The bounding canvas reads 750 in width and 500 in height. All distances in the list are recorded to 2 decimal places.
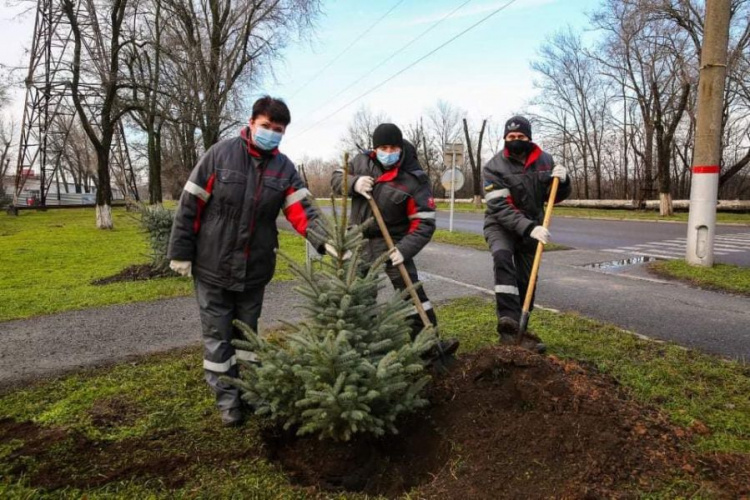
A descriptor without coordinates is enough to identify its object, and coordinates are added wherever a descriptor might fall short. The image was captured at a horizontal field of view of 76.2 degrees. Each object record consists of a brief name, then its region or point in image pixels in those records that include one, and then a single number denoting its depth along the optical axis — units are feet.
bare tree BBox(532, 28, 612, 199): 134.92
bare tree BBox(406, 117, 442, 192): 193.06
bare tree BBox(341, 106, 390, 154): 205.18
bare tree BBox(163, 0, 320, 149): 68.69
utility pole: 25.88
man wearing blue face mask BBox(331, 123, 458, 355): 12.46
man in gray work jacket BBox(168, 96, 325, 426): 10.30
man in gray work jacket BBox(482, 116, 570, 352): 13.80
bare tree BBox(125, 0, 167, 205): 61.88
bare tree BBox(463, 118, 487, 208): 111.96
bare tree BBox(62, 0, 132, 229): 57.16
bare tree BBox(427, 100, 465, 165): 201.16
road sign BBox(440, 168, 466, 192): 50.83
